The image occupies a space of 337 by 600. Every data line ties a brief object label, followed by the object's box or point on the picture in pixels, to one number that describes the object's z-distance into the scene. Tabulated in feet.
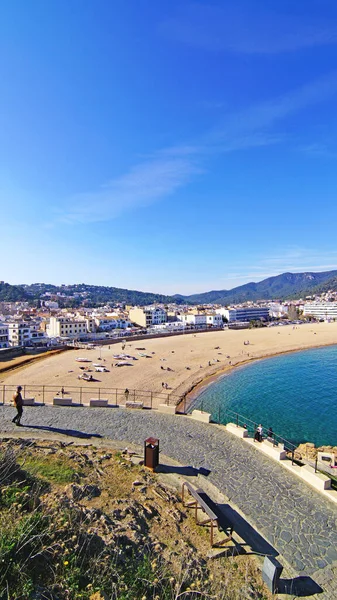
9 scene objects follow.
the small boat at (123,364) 132.65
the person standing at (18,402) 38.60
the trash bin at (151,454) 29.19
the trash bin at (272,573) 17.02
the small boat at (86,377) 107.96
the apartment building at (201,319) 338.95
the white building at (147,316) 325.01
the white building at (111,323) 281.95
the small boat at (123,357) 147.84
